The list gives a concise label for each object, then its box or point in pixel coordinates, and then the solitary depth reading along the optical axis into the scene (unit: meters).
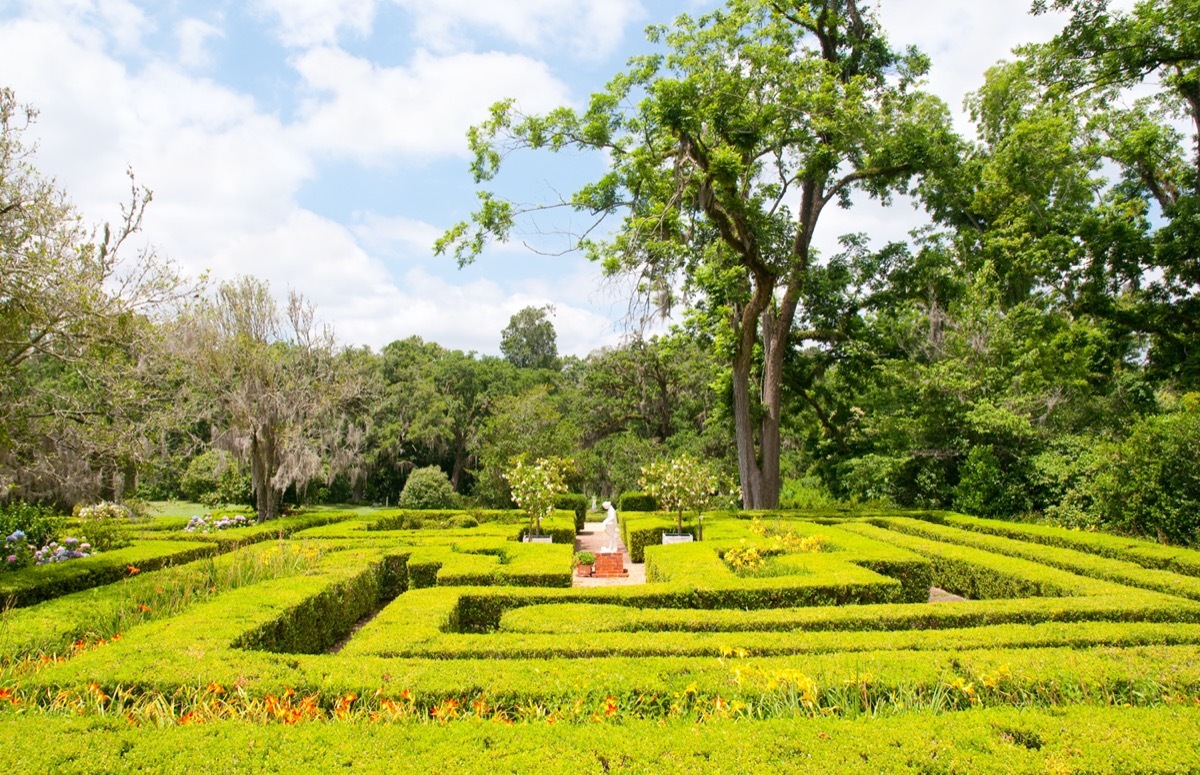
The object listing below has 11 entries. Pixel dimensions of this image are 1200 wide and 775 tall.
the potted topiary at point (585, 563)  10.66
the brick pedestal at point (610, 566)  10.35
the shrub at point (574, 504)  18.53
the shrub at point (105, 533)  8.78
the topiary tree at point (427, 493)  23.56
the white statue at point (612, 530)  11.91
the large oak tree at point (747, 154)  10.99
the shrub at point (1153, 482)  9.05
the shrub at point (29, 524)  8.09
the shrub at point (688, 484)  11.10
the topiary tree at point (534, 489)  12.34
